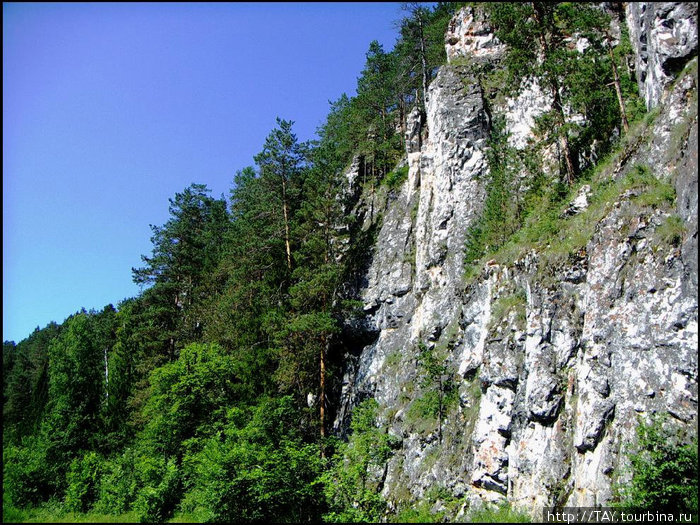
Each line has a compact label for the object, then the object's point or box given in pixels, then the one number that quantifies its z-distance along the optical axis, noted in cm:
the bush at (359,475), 1414
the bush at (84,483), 2055
